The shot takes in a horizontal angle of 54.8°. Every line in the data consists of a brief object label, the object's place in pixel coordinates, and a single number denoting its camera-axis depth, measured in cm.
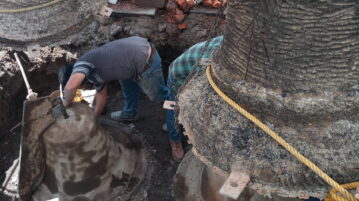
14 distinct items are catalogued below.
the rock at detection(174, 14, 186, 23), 516
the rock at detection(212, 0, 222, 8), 517
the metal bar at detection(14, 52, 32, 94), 484
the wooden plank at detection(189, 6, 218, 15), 512
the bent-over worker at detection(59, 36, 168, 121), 371
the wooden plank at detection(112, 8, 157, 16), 527
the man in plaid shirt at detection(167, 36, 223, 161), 375
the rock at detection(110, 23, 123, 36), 529
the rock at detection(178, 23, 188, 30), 519
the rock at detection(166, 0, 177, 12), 523
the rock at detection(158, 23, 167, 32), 521
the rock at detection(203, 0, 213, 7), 518
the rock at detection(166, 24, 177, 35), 523
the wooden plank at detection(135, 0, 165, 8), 521
